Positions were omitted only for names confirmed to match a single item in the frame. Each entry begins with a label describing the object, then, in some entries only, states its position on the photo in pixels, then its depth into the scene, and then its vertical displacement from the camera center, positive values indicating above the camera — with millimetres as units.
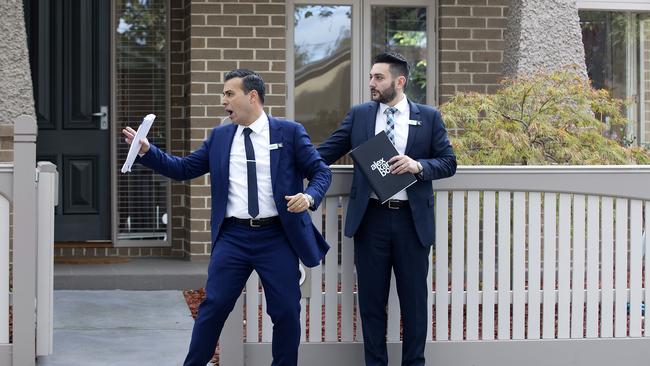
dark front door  11562 +721
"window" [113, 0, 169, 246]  11945 +743
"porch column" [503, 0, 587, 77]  10812 +1243
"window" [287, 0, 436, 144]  12031 +1202
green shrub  9656 +428
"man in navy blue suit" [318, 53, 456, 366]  7117 -231
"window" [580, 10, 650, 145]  12812 +1259
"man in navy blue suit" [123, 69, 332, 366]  6605 -186
